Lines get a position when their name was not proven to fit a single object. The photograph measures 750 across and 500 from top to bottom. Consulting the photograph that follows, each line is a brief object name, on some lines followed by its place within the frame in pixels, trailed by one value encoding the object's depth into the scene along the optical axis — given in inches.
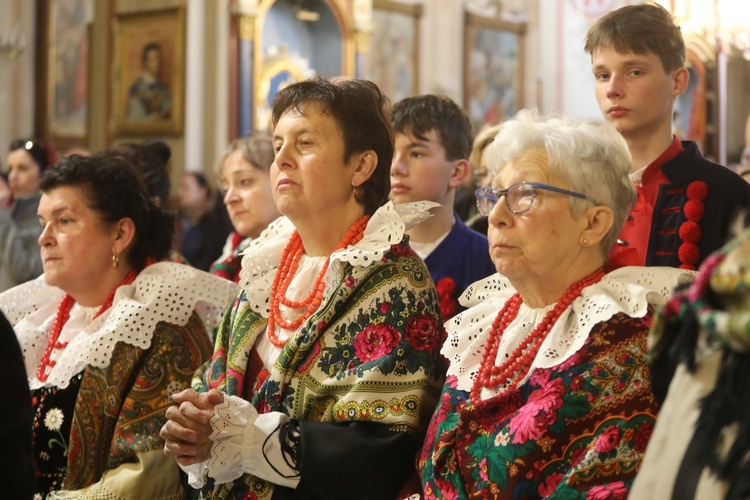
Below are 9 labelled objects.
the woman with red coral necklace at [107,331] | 122.1
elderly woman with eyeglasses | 87.5
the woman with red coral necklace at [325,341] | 102.6
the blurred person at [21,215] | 210.1
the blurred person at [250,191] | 175.0
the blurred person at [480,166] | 165.3
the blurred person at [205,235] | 286.5
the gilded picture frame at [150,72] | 414.3
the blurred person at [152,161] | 172.9
